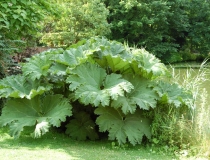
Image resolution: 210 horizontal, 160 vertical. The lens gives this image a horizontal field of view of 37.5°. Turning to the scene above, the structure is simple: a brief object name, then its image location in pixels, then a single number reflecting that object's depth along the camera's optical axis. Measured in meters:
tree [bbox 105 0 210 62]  23.22
